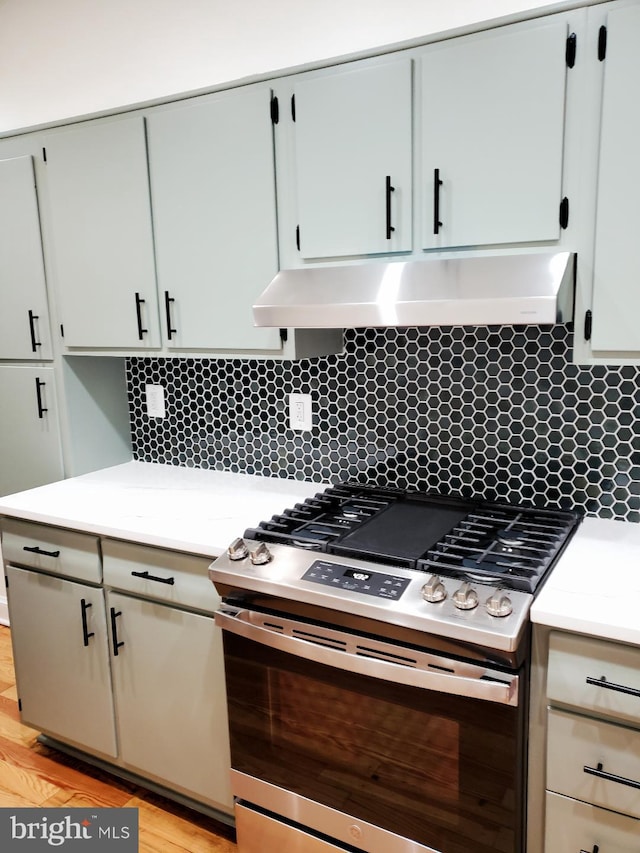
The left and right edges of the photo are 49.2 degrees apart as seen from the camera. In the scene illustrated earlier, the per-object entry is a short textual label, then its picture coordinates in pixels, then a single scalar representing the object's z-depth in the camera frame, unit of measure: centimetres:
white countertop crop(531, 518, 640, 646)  144
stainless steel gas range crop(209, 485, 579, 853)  154
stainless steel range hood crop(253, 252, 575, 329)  161
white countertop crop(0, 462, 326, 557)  208
